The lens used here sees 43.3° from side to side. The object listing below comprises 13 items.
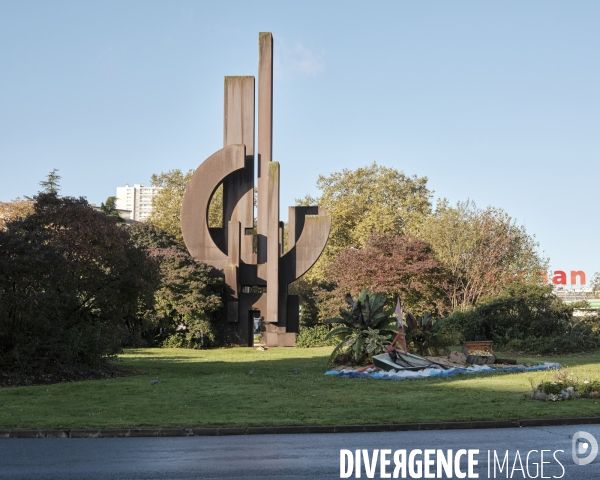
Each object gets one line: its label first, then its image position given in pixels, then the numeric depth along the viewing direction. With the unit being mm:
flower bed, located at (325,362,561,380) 20219
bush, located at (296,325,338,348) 43469
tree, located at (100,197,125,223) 63641
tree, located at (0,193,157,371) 19734
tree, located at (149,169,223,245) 60469
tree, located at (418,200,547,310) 46562
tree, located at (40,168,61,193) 61044
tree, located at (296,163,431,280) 58438
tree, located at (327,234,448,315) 43750
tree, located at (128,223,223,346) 39219
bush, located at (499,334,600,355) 30141
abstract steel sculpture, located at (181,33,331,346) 41000
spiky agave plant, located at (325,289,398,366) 22703
